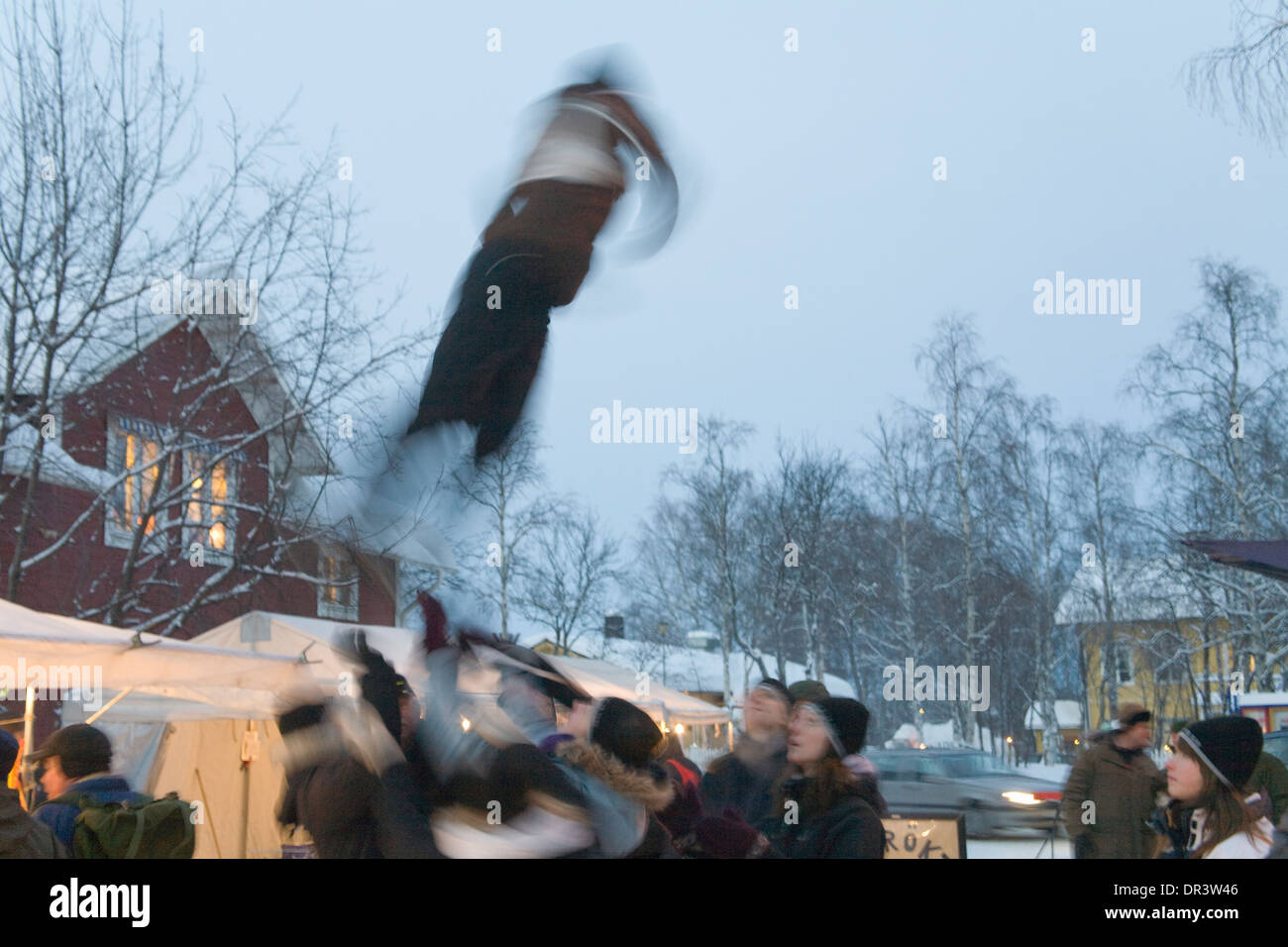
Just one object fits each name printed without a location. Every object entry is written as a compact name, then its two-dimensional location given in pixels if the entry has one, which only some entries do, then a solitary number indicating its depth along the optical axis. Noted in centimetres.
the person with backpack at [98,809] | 351
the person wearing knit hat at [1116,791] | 503
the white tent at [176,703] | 488
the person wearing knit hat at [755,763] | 436
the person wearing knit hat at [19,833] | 284
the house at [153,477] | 1061
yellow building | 2478
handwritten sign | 554
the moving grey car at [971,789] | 1082
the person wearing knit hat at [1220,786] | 270
